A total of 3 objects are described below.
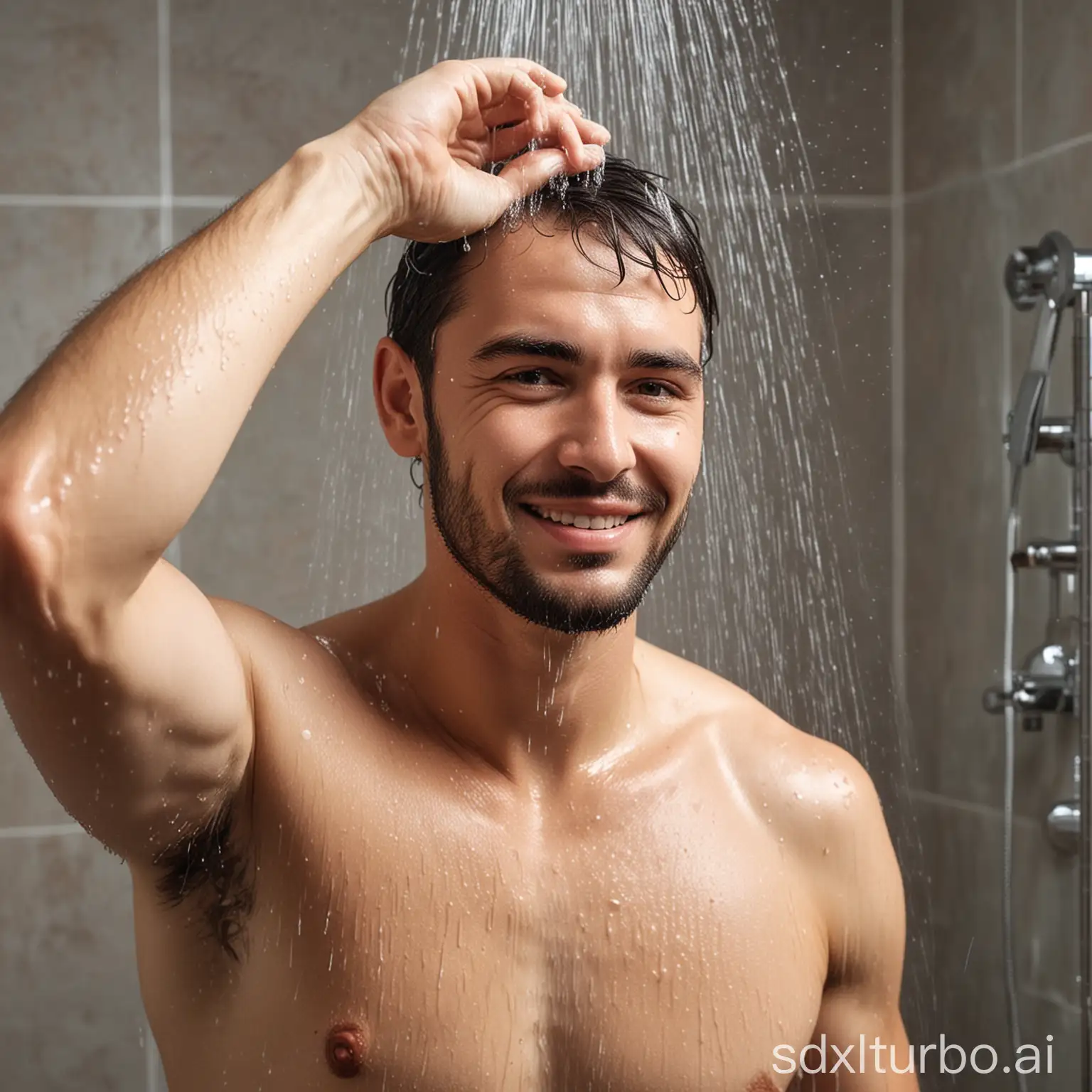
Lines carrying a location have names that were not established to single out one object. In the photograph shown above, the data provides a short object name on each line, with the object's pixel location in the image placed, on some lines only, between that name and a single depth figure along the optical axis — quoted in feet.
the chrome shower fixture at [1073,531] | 4.65
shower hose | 4.98
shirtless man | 2.78
